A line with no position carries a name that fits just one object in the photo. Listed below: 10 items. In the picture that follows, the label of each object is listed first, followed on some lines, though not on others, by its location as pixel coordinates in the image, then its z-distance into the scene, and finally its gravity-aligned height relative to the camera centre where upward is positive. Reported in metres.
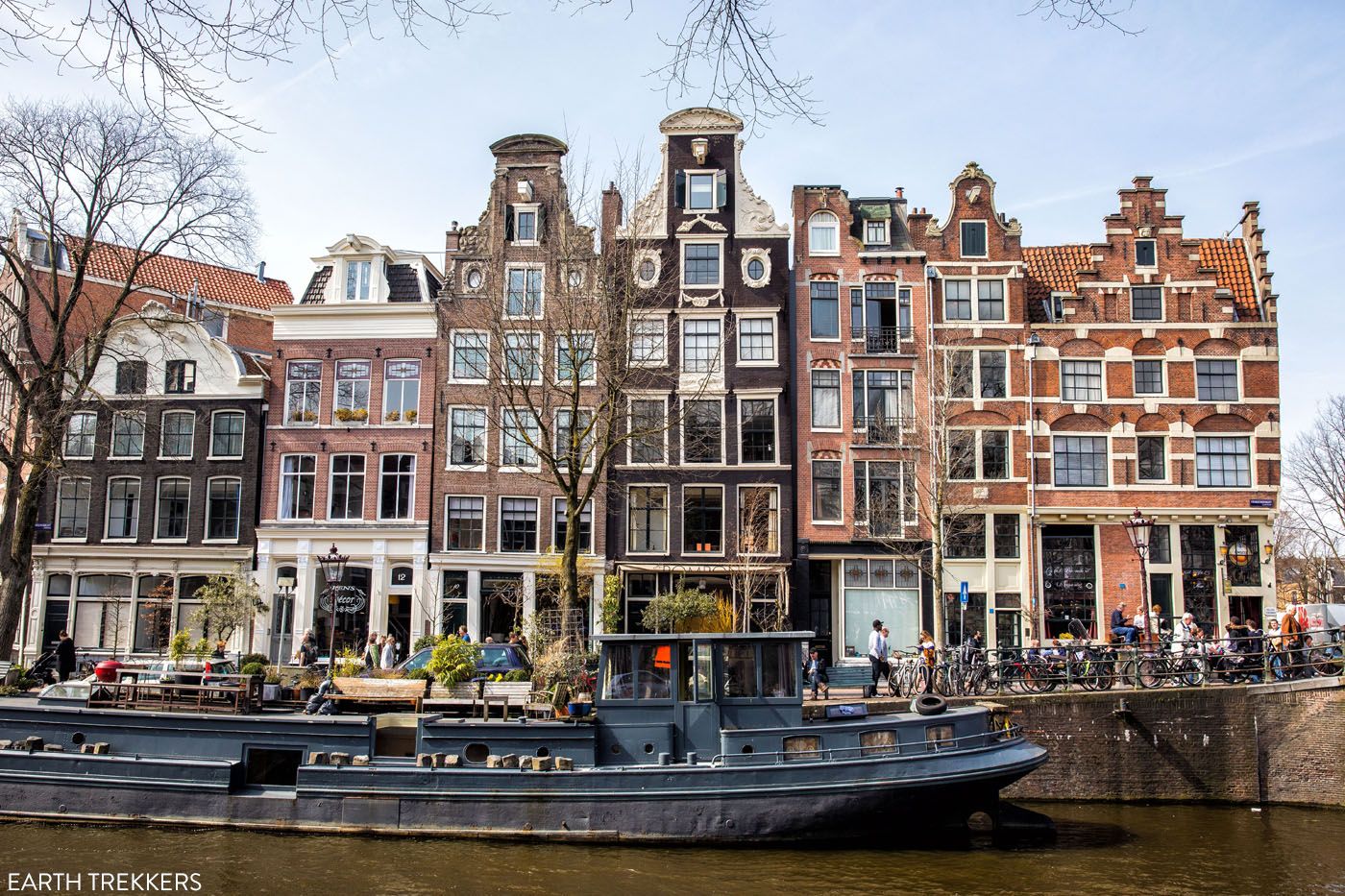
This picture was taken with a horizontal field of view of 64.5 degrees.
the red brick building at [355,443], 35.78 +4.87
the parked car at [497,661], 23.95 -1.69
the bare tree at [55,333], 28.64 +6.81
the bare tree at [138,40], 5.48 +2.80
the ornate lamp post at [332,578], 30.17 +0.19
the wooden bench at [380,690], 19.17 -1.97
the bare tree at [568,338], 26.50 +6.75
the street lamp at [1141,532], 27.16 +1.56
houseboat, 17.66 -3.02
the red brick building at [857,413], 34.44 +5.83
